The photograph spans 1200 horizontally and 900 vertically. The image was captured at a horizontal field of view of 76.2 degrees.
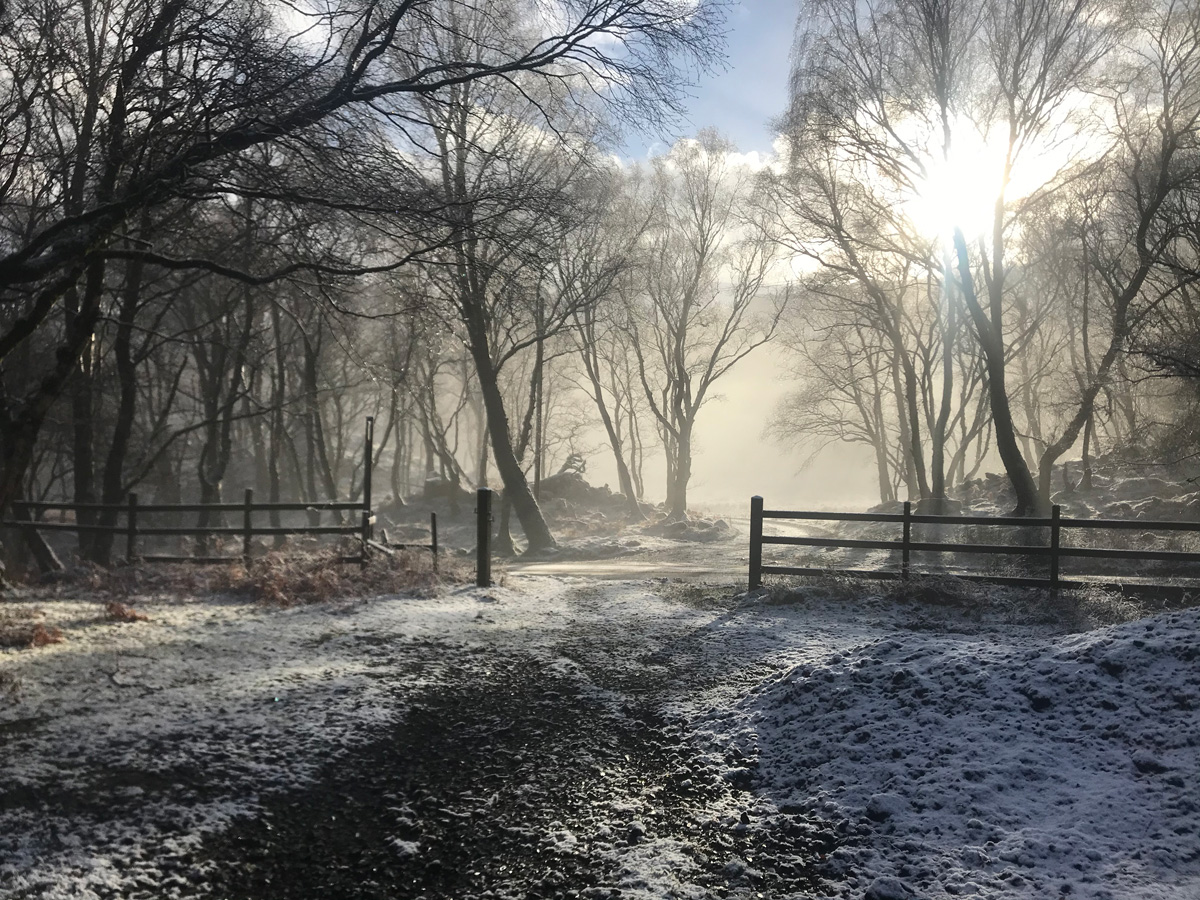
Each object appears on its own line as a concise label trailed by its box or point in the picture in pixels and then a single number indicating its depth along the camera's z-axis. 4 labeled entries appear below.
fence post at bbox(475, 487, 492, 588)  11.53
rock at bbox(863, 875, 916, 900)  3.52
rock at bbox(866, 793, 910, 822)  4.20
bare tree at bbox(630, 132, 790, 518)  29.75
